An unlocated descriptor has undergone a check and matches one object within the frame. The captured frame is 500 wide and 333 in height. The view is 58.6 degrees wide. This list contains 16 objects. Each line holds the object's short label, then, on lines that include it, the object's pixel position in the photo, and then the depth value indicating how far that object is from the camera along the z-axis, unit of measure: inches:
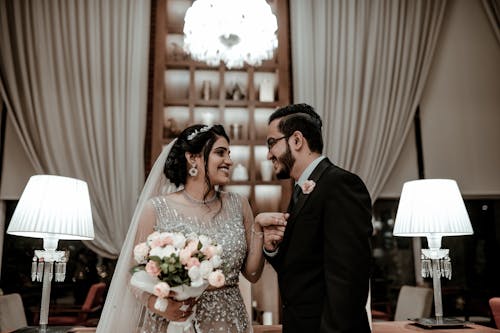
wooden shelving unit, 172.2
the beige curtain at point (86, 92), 167.5
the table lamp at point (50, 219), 101.2
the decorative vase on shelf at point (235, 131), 176.4
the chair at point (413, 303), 141.1
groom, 60.6
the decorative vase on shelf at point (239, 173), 171.2
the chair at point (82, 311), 164.4
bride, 83.1
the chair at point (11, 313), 121.8
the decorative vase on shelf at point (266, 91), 179.6
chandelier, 121.4
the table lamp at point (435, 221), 109.0
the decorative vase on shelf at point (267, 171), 172.4
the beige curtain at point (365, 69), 179.5
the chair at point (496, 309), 117.0
